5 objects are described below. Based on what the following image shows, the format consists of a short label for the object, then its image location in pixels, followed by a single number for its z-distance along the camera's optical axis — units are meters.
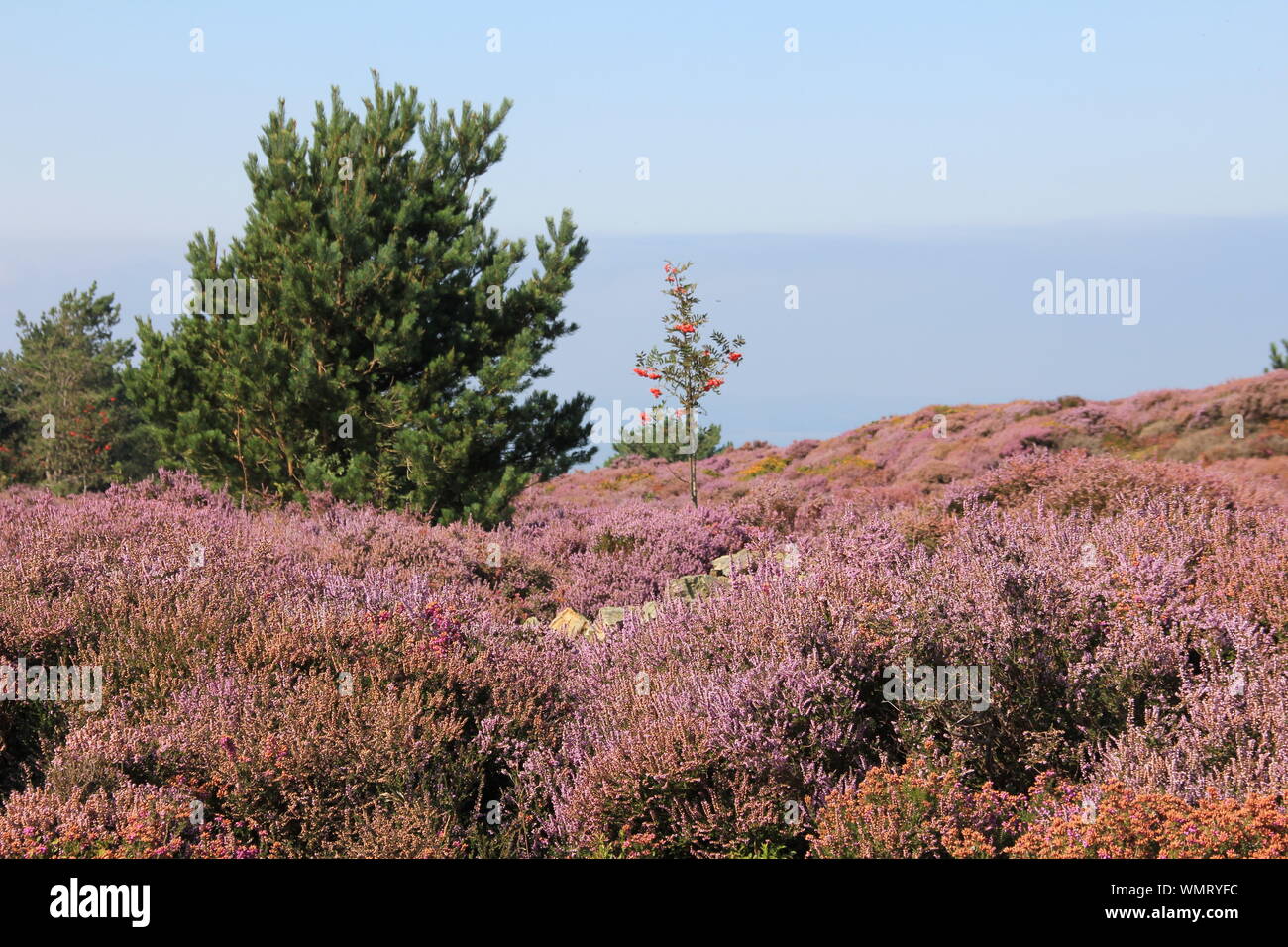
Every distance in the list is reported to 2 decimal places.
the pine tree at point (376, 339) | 26.58
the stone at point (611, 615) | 14.91
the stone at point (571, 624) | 15.06
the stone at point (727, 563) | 19.33
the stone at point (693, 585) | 16.77
